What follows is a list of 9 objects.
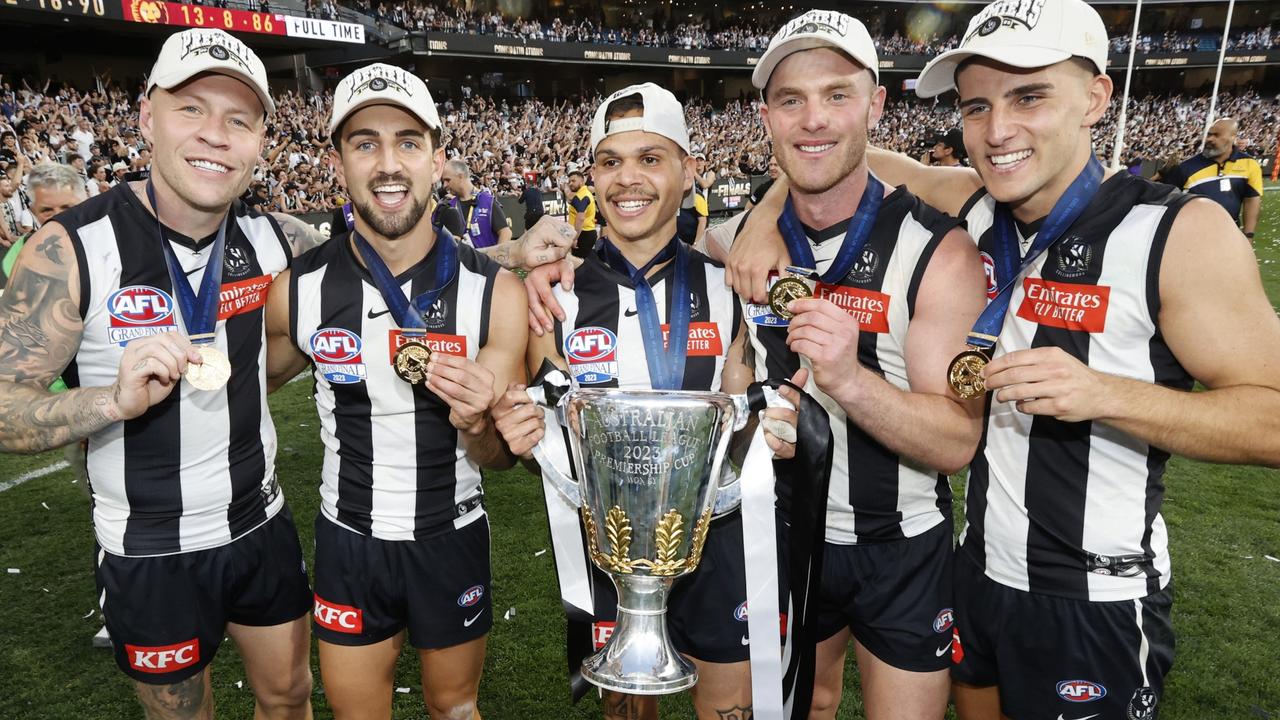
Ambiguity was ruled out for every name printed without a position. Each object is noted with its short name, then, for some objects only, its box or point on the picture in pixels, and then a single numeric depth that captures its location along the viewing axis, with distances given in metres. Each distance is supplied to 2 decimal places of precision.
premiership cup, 1.84
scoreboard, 18.19
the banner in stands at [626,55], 28.88
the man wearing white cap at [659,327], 2.38
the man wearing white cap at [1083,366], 1.79
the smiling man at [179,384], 2.29
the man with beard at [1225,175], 8.98
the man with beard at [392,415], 2.44
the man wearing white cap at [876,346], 2.08
